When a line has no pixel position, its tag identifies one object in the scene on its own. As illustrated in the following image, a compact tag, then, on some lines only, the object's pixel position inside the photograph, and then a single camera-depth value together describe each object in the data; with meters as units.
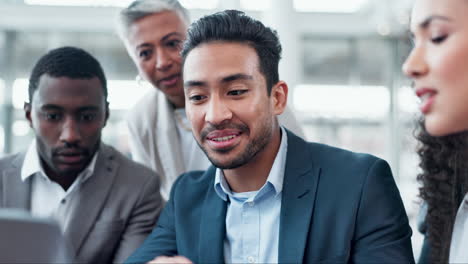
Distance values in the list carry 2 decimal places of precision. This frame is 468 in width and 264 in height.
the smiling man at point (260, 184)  1.75
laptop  1.02
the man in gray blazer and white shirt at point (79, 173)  2.22
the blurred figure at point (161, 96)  2.70
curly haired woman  1.14
